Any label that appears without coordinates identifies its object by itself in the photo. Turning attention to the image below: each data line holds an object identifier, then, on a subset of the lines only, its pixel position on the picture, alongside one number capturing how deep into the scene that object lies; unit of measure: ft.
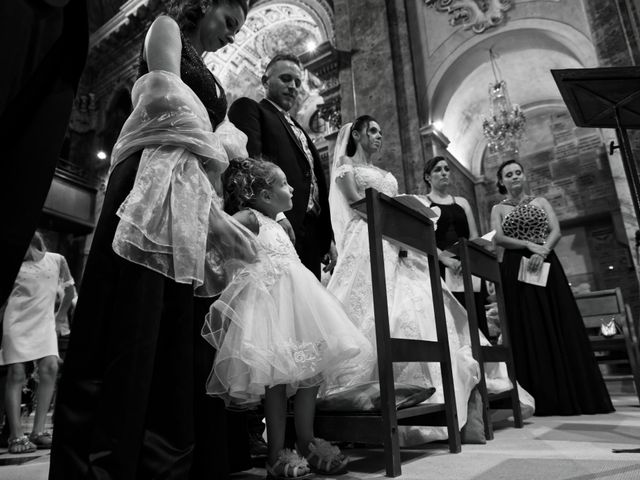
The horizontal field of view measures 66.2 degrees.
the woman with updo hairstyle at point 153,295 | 4.06
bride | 8.35
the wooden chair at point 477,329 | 8.66
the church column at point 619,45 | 17.63
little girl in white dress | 5.15
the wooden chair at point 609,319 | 13.28
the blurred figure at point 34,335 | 11.89
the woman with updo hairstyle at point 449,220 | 13.57
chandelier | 25.88
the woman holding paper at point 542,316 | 12.50
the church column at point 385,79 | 22.61
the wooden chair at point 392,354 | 6.31
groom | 8.49
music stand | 7.21
